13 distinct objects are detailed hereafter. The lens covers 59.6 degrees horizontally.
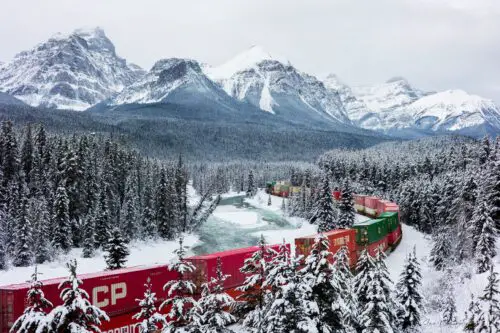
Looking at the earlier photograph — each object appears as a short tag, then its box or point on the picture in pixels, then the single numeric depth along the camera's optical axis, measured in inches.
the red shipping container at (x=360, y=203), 3894.9
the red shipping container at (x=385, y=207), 2915.6
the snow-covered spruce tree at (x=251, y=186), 6826.8
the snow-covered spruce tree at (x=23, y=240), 2042.3
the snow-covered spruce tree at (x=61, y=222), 2304.4
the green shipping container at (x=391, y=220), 2417.3
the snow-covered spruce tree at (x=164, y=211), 3009.4
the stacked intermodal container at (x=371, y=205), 3467.0
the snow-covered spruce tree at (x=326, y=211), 2659.9
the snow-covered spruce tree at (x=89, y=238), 2308.1
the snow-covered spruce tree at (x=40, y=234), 2095.2
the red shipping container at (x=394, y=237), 2464.0
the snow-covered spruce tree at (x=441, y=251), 1946.2
